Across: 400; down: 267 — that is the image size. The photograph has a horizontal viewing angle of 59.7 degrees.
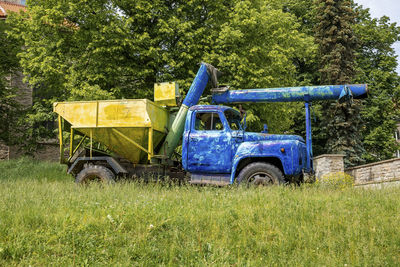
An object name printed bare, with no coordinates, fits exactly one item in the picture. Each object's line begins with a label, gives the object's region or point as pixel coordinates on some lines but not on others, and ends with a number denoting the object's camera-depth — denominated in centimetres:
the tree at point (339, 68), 2197
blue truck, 801
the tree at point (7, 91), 1764
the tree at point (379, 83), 2506
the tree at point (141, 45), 1366
